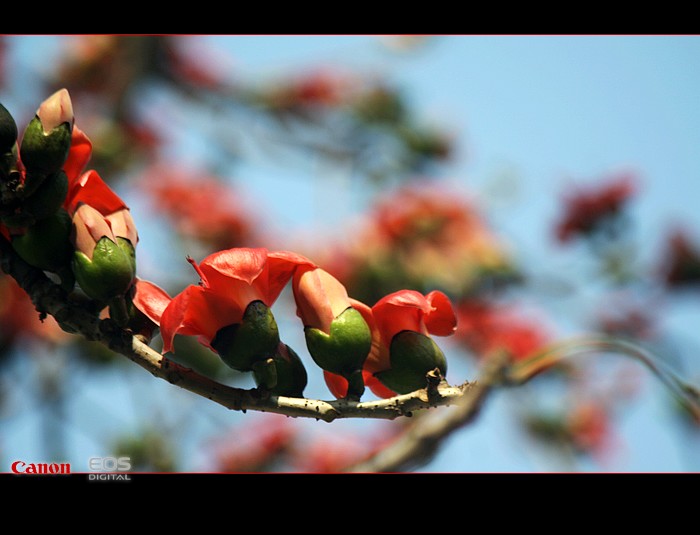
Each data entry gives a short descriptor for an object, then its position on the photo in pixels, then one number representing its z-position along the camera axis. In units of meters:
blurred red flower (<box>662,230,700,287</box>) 5.03
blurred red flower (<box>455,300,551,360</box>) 4.86
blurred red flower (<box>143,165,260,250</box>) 5.27
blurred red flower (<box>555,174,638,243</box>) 4.76
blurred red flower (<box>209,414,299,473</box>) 4.35
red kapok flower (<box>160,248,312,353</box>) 2.12
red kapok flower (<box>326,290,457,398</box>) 2.13
